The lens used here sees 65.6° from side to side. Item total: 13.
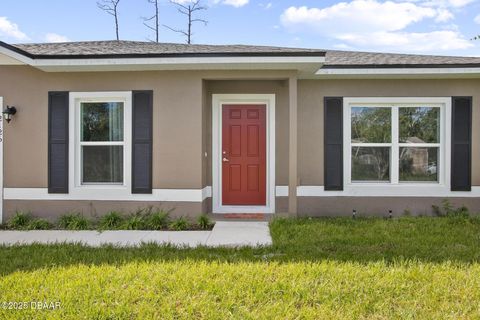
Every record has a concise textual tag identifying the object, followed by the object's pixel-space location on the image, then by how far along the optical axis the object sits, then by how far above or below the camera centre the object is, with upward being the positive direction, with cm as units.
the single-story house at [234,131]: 657 +48
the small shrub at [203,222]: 629 -111
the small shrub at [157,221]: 624 -110
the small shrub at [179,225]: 612 -114
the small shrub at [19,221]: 644 -114
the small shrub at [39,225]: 624 -116
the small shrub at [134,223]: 617 -112
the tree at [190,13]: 2014 +780
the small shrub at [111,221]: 623 -110
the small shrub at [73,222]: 621 -112
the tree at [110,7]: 1784 +713
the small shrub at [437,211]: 712 -104
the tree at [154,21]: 1921 +701
